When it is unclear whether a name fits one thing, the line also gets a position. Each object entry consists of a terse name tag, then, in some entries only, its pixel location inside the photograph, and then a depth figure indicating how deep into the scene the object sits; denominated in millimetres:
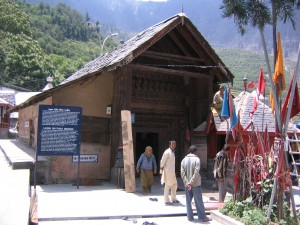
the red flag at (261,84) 8414
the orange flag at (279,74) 7590
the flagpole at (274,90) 7570
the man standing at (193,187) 8414
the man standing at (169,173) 10156
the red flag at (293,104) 7840
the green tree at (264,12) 7785
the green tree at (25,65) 50875
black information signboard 11344
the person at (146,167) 11539
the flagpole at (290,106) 7469
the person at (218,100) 13430
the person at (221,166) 9959
